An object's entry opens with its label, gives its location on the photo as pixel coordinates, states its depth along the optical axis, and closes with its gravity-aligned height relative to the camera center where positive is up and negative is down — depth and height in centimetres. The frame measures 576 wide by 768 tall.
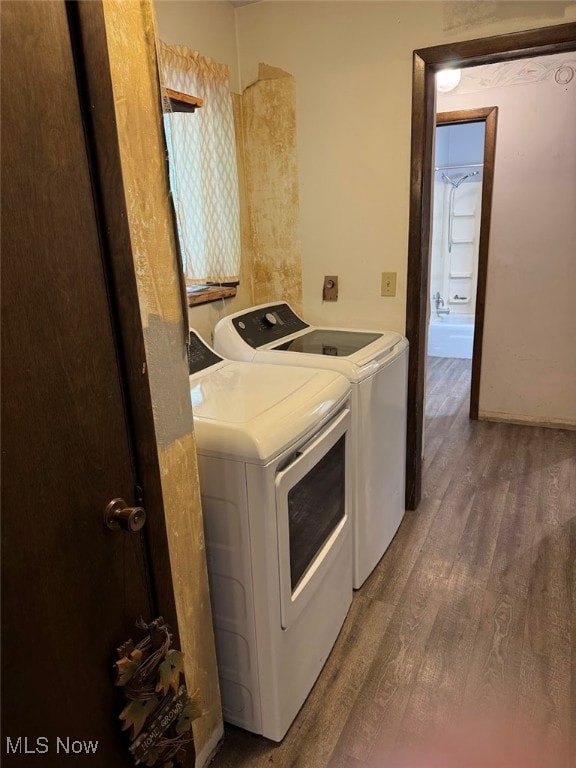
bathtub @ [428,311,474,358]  544 -108
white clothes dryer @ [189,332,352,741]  121 -72
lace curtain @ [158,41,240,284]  193 +32
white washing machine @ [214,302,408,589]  182 -52
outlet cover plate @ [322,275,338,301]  242 -21
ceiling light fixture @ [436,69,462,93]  314 +96
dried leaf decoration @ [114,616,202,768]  94 -85
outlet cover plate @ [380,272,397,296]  229 -19
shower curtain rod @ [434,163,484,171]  540 +75
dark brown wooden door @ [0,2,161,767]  69 -24
